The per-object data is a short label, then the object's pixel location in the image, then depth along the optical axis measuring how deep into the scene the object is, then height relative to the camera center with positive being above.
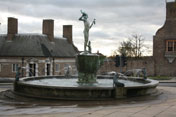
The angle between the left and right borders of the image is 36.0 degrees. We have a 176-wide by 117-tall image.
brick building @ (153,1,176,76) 42.94 +2.93
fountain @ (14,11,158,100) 12.59 -1.20
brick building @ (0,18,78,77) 41.88 +1.75
